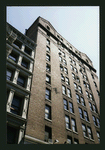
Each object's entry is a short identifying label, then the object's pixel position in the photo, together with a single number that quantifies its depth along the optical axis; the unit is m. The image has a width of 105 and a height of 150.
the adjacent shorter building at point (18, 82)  14.93
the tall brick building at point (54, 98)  16.78
